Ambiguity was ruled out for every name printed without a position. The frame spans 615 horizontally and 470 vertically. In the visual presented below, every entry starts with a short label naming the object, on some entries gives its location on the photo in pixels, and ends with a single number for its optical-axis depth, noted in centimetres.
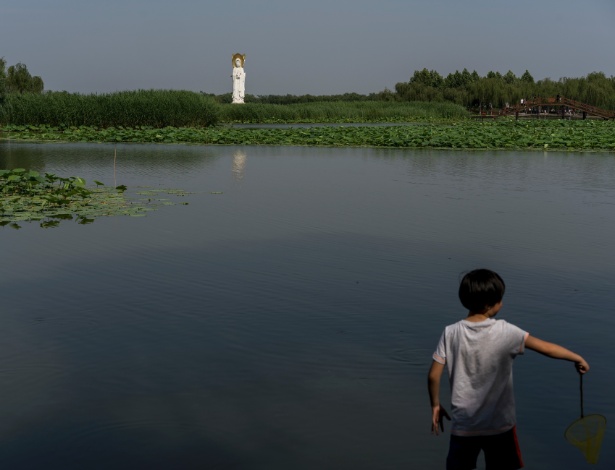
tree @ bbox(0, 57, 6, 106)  3547
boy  323
